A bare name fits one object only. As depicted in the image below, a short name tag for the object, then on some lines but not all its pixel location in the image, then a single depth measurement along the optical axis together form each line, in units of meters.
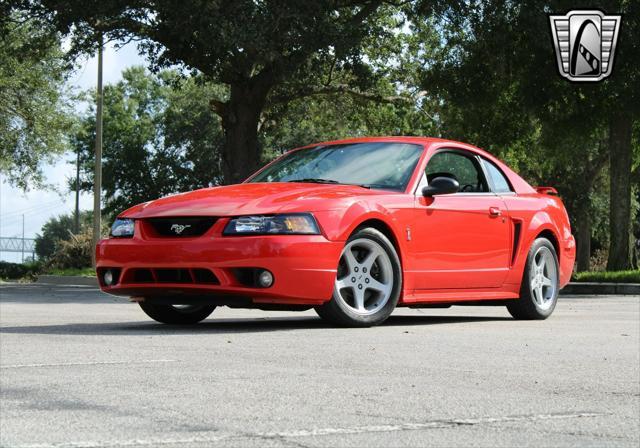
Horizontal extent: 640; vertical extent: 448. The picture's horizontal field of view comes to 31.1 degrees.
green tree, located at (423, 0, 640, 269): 26.92
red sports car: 8.51
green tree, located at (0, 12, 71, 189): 39.94
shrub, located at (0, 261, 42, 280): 42.09
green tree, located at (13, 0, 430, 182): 24.62
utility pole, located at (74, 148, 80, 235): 71.81
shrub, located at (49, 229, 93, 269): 38.22
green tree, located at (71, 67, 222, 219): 67.00
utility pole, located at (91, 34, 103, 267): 35.42
